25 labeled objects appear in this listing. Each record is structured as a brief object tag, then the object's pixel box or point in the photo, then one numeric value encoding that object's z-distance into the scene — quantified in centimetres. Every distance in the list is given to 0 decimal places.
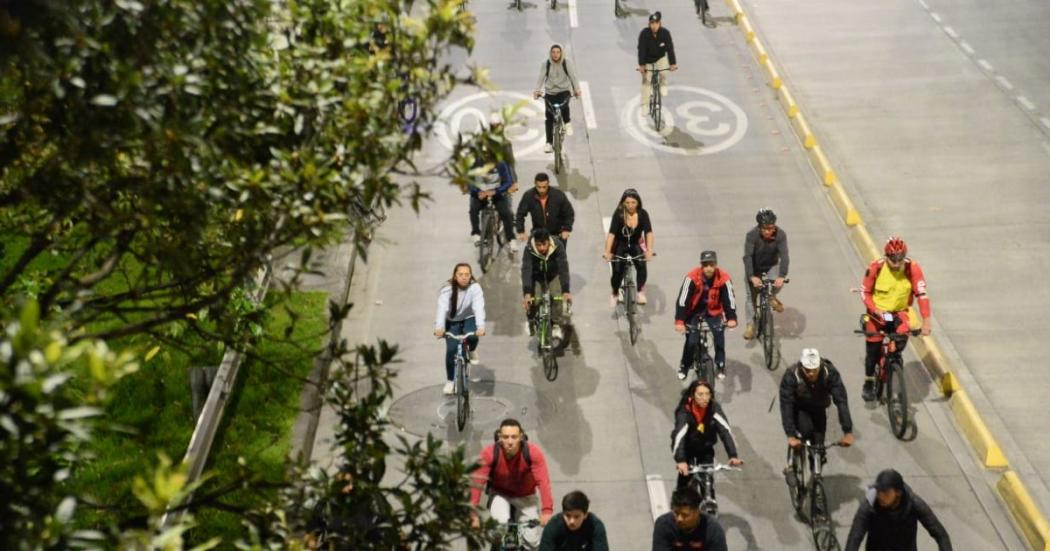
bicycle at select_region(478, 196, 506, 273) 1997
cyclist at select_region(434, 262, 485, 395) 1582
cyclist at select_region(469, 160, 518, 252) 1956
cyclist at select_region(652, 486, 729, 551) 1100
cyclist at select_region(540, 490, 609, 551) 1110
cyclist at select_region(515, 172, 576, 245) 1841
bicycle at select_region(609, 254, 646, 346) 1812
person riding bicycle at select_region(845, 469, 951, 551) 1112
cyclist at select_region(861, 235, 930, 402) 1568
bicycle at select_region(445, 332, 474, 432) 1573
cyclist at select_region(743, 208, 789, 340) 1717
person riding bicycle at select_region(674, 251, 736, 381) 1584
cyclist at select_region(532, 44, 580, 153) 2261
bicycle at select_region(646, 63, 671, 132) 2505
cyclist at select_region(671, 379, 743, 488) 1308
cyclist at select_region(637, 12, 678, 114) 2500
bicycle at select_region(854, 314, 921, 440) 1570
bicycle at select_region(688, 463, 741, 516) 1328
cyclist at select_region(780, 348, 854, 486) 1364
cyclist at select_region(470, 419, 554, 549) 1206
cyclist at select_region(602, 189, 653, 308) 1767
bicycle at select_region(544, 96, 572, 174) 2288
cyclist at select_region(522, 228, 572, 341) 1692
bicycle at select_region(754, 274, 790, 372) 1736
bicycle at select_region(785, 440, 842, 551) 1359
